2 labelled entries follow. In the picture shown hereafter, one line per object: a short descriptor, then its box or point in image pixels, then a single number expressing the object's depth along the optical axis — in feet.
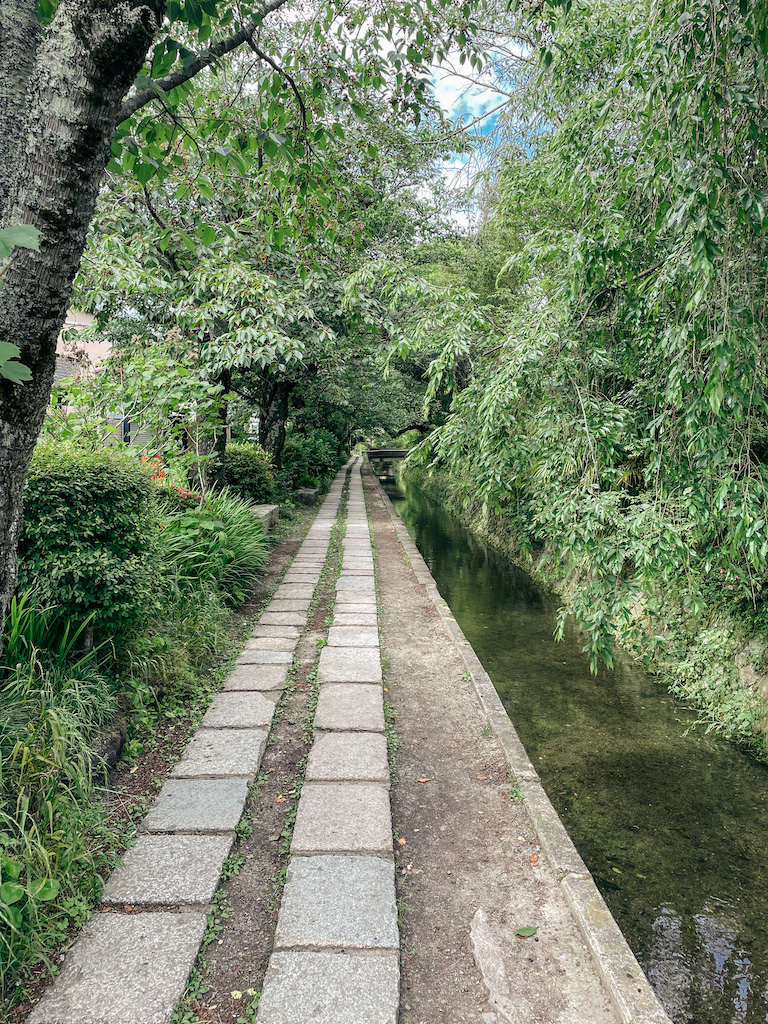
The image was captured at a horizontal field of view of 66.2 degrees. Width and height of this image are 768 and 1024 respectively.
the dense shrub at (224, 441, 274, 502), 32.76
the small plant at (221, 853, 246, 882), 7.65
